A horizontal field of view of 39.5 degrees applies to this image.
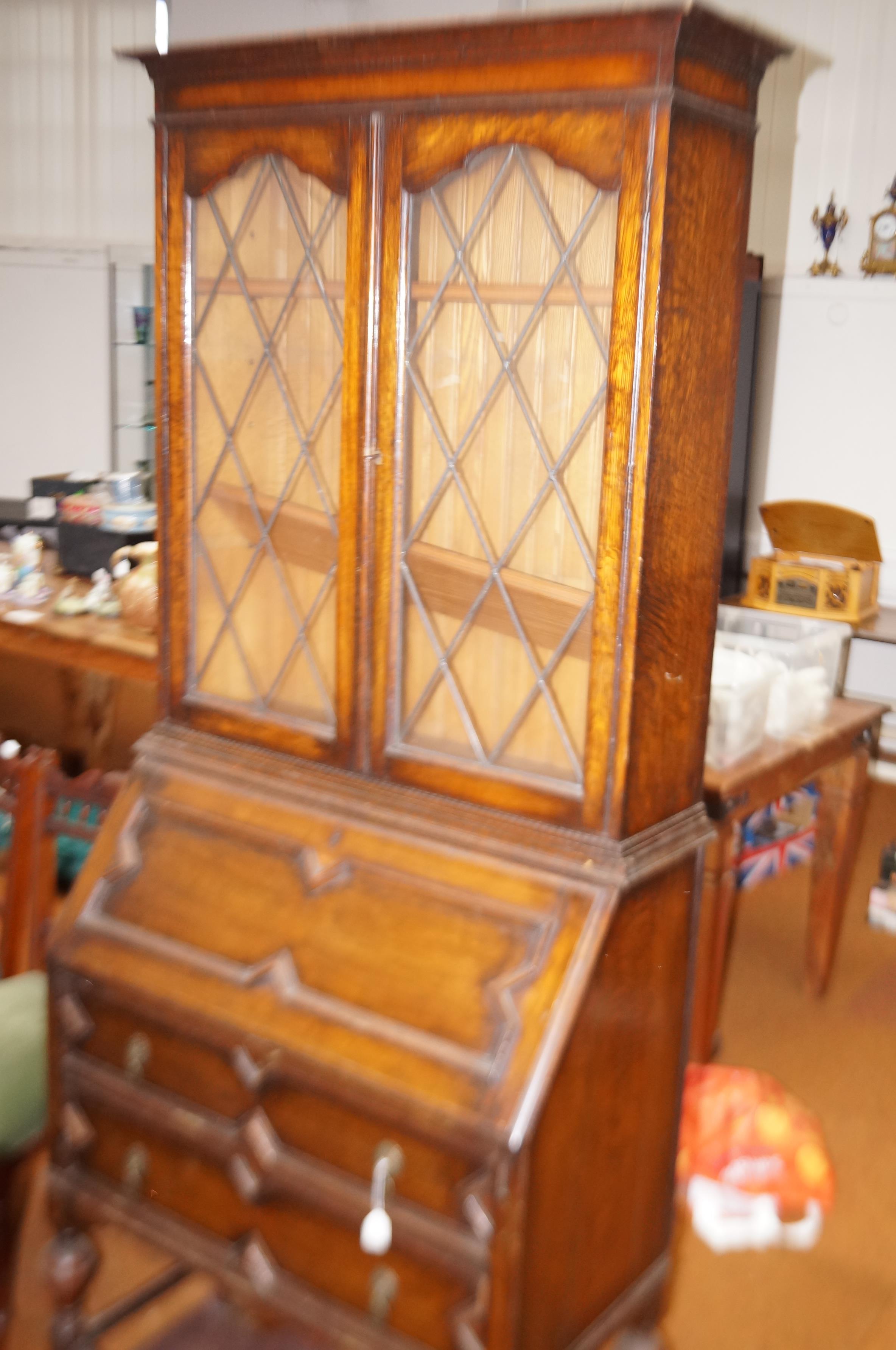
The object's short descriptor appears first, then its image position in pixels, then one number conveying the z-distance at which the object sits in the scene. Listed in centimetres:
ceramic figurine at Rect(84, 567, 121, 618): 347
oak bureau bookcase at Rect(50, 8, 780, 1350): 154
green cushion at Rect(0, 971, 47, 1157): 201
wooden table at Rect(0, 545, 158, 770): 321
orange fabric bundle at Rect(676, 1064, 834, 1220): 264
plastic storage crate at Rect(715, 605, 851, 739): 296
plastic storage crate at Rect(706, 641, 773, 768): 275
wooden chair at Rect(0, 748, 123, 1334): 203
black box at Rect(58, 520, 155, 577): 369
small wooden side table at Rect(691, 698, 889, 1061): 272
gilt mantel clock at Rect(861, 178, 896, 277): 535
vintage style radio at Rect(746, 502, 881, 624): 484
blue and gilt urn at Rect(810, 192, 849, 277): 552
